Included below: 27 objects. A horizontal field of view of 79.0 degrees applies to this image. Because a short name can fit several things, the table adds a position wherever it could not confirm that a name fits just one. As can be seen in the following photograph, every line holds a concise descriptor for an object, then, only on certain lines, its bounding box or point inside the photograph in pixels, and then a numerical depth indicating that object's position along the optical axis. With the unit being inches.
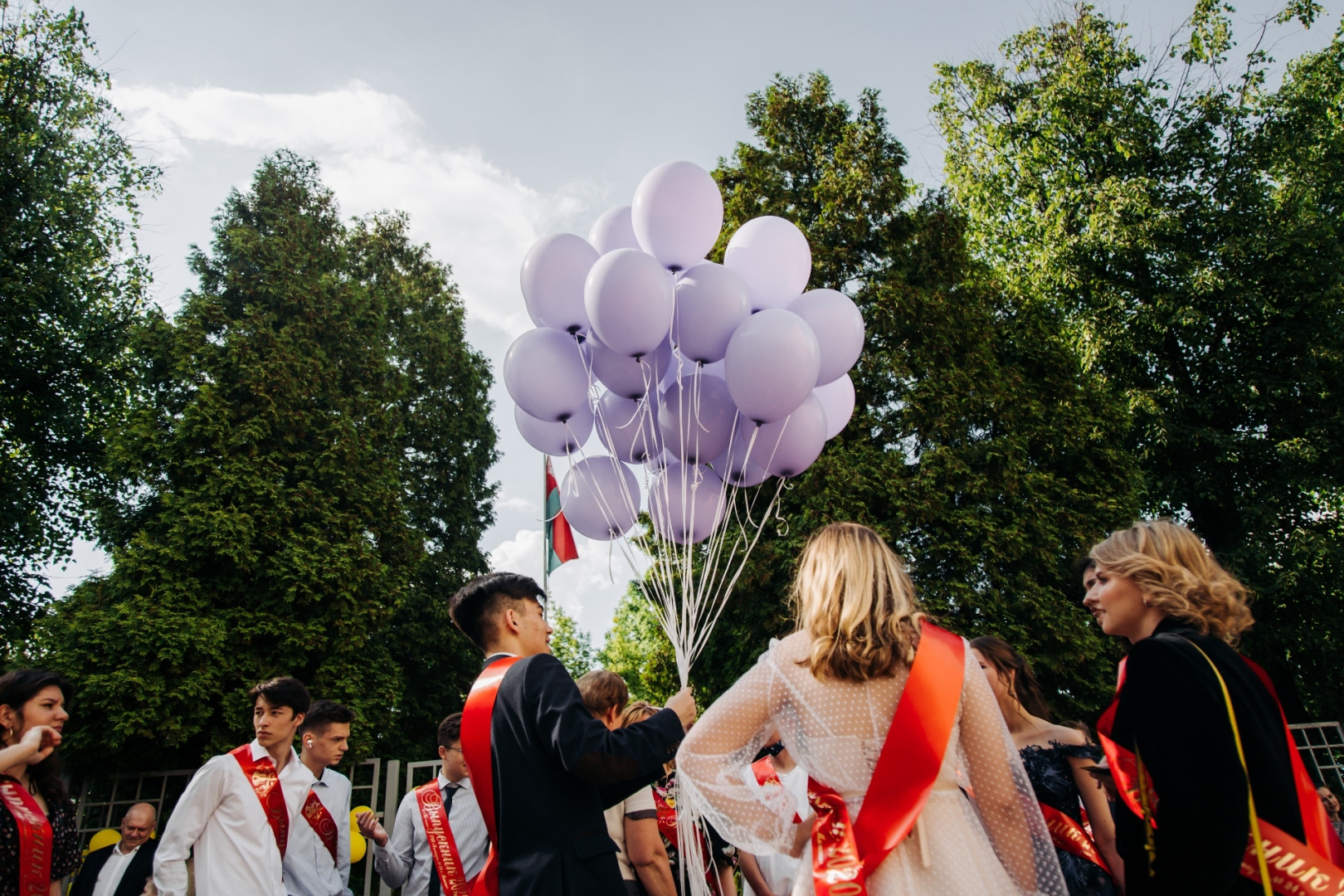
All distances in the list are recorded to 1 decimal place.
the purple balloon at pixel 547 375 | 193.8
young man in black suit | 96.2
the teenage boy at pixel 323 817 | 169.6
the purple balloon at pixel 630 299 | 180.1
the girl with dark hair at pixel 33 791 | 123.1
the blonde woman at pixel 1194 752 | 71.8
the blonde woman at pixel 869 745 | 80.0
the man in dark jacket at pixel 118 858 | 199.0
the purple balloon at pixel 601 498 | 209.2
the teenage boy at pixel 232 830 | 136.8
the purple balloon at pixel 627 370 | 198.4
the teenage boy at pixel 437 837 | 170.2
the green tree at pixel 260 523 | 429.7
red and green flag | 342.3
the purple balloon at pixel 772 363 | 178.4
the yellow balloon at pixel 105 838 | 300.4
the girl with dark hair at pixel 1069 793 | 122.4
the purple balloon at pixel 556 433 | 209.8
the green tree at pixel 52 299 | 543.2
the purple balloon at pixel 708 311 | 190.2
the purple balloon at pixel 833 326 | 203.6
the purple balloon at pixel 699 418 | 200.5
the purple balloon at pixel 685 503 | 204.1
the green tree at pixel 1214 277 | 552.7
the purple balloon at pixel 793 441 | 200.8
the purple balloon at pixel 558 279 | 195.6
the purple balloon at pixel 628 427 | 205.0
